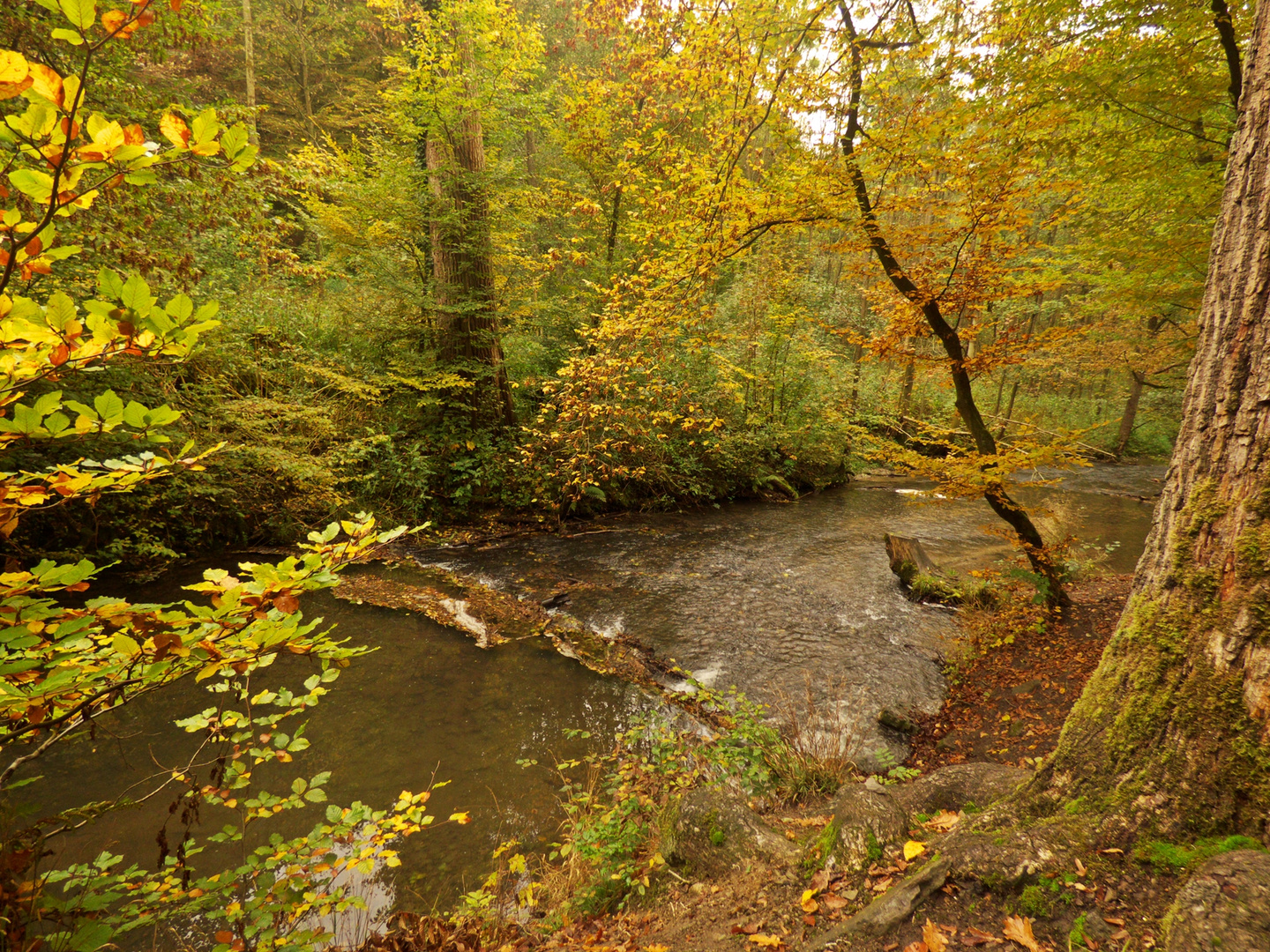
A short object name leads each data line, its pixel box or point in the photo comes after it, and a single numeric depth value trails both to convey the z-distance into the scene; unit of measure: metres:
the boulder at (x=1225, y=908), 1.19
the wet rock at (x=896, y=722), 4.40
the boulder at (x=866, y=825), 2.31
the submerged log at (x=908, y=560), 7.53
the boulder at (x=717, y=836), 2.69
